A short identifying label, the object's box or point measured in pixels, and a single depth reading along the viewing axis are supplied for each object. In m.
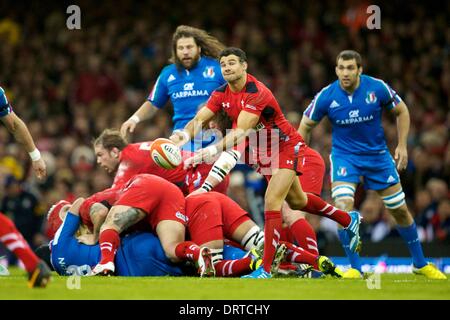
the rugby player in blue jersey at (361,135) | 20.20
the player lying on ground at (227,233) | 17.87
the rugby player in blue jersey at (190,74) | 21.36
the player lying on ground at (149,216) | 17.61
